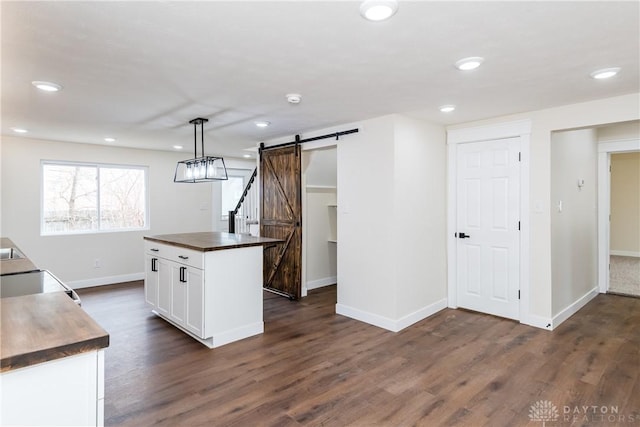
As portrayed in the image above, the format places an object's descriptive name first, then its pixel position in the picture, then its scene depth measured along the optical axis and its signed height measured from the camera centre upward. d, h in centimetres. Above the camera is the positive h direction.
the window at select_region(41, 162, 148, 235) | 539 +29
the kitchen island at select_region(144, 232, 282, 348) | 325 -67
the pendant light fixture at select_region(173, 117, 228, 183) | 363 +47
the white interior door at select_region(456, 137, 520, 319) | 389 -13
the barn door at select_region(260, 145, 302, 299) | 482 -1
